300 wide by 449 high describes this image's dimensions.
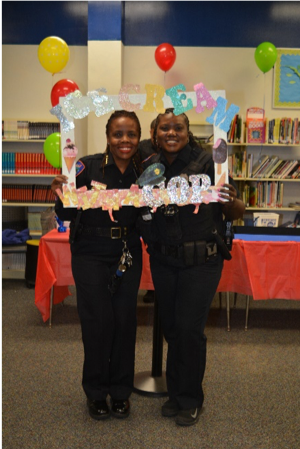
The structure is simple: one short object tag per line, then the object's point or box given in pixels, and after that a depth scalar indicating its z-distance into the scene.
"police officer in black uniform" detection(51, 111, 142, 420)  1.75
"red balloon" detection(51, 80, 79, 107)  2.97
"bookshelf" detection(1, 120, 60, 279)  4.56
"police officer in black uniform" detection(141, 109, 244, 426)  1.67
